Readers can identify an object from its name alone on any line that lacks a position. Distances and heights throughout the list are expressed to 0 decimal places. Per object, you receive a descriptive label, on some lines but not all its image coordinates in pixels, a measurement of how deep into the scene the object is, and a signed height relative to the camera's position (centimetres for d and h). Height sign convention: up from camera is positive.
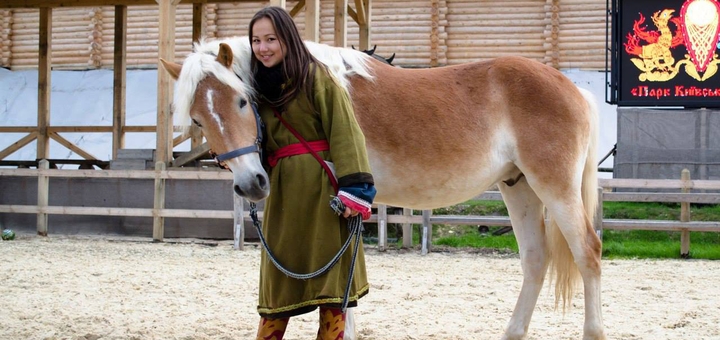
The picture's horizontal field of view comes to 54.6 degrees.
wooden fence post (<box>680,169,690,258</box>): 870 -46
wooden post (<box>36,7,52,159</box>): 1271 +184
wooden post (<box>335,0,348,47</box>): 970 +218
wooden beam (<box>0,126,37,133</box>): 1320 +81
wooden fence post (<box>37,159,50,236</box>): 1036 -37
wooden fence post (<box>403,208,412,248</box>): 940 -80
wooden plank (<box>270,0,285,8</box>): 832 +208
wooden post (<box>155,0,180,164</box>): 944 +120
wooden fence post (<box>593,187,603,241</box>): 873 -46
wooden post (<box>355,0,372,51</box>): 1105 +243
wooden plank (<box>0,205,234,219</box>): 946 -54
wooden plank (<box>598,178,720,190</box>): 890 -3
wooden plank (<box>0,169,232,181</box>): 952 -1
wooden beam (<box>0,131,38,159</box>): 1285 +51
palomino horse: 341 +16
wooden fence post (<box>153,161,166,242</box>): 973 -41
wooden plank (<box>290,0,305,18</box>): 1063 +262
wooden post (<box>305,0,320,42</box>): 834 +188
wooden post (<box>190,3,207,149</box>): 1273 +285
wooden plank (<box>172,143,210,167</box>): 1016 +27
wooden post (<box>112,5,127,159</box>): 1285 +170
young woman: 254 +3
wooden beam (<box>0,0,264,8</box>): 1209 +297
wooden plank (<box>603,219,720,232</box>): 873 -56
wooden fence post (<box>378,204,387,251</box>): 922 -69
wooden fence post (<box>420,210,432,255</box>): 891 -73
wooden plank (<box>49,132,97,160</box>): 1294 +52
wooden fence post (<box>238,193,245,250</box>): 916 -66
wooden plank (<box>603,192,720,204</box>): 886 -21
